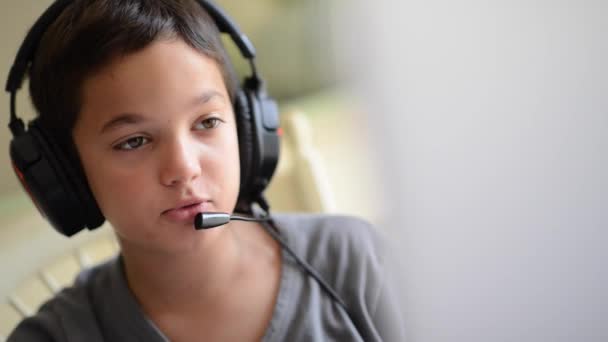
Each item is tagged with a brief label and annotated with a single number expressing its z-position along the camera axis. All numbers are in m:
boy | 0.91
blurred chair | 1.14
